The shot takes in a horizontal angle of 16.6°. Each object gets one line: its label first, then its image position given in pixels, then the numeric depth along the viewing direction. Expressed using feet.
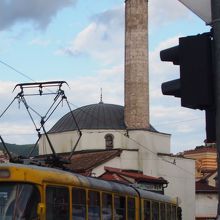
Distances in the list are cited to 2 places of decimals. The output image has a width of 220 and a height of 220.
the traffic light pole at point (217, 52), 20.64
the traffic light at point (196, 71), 21.13
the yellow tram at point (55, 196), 44.04
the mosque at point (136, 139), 218.96
